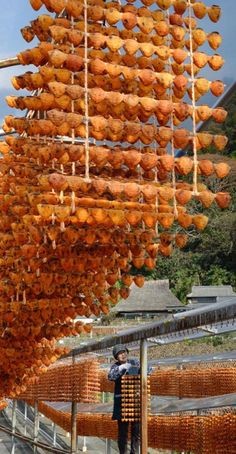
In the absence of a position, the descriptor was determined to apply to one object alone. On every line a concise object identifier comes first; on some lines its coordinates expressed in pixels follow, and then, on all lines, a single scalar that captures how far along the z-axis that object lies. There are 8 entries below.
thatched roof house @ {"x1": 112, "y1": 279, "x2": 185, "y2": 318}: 54.53
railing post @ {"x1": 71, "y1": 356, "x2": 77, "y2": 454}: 8.59
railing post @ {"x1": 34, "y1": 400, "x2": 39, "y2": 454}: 11.82
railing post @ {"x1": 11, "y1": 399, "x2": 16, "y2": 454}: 13.51
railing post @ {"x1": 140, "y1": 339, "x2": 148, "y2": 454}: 5.16
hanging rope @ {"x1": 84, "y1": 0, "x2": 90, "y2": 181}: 2.60
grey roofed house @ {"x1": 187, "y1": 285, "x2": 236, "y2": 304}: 47.21
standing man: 6.55
